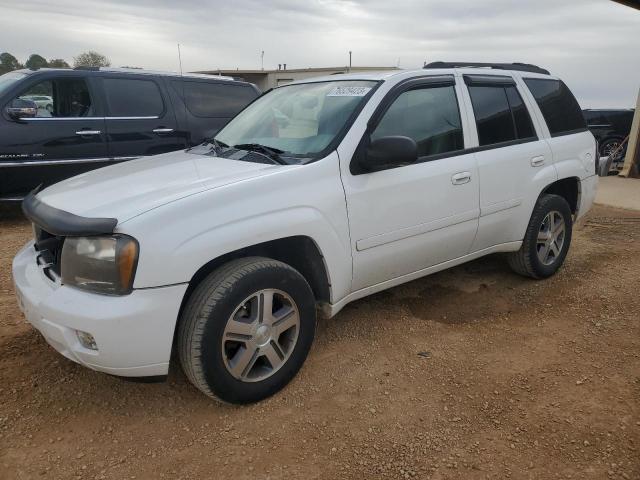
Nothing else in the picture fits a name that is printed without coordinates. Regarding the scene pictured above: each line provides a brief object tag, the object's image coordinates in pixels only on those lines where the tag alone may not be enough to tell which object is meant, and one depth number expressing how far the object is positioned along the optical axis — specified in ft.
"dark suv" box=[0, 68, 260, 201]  19.12
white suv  7.50
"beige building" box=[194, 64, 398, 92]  81.05
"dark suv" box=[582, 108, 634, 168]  39.29
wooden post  34.55
